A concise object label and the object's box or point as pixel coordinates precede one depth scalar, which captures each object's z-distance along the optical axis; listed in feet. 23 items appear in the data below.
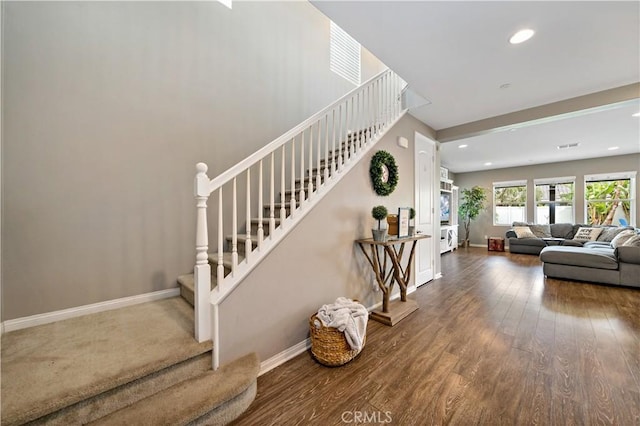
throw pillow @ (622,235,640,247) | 12.22
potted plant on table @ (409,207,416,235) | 10.04
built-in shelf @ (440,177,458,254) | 22.92
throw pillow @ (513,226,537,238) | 22.98
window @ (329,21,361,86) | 13.19
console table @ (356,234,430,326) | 8.65
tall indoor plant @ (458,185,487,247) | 26.77
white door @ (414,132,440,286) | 12.72
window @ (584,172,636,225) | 20.77
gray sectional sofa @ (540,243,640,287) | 12.00
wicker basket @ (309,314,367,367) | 6.13
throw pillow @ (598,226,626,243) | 18.12
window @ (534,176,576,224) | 23.39
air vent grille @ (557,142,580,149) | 17.87
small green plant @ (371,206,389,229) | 8.82
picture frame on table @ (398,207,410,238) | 9.45
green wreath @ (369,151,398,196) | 9.68
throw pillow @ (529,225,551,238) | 22.72
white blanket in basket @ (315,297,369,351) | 6.15
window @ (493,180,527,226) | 25.96
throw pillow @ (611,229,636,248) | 13.56
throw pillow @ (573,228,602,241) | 19.27
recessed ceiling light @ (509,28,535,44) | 6.69
